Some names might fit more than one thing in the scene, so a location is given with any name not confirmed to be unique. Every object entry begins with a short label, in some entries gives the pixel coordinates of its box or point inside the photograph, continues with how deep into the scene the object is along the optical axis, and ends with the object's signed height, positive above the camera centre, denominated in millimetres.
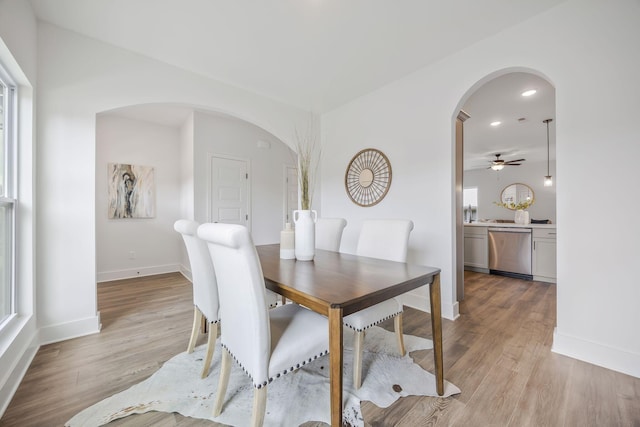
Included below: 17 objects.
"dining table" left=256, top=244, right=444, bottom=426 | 1046 -359
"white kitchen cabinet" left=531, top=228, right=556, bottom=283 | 3785 -651
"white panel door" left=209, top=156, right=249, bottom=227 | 4105 +354
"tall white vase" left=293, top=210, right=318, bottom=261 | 1794 -162
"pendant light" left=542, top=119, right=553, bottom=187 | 5954 +726
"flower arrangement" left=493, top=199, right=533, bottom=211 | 4709 +97
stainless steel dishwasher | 4027 -647
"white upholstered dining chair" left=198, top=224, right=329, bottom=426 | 1060 -558
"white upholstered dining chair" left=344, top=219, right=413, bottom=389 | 1534 -344
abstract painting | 4082 +347
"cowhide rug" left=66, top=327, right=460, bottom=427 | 1336 -1054
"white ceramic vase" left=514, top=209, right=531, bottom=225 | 4500 -106
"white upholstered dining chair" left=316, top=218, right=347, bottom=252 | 2541 -209
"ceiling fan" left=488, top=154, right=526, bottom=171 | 5730 +1072
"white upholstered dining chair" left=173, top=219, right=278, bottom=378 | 1606 -435
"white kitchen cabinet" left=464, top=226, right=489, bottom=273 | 4441 -655
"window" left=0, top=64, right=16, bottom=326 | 1742 +123
